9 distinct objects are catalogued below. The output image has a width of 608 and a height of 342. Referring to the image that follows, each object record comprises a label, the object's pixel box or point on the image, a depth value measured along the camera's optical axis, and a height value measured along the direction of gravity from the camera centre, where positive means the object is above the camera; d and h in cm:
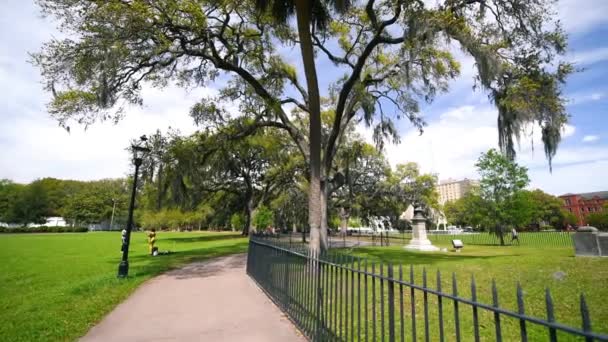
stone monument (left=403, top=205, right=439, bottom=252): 2169 -44
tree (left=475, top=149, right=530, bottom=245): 2930 +325
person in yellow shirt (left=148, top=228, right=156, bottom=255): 1960 -62
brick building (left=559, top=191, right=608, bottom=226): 9450 +748
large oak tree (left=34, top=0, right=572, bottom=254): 966 +593
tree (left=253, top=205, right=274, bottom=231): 3595 +99
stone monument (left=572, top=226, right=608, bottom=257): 1341 -46
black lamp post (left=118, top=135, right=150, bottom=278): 1200 +236
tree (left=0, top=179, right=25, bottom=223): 8388 +557
